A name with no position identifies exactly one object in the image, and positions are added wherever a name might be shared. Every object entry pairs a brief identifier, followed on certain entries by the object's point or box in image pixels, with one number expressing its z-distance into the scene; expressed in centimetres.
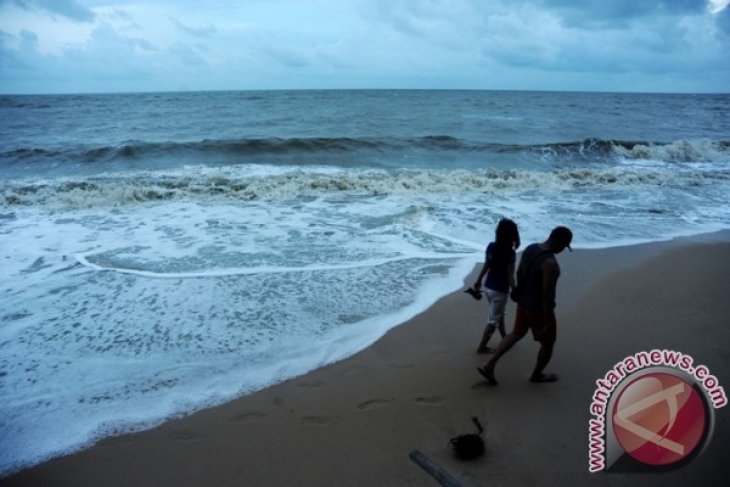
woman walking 437
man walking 376
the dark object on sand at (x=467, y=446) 325
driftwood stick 291
